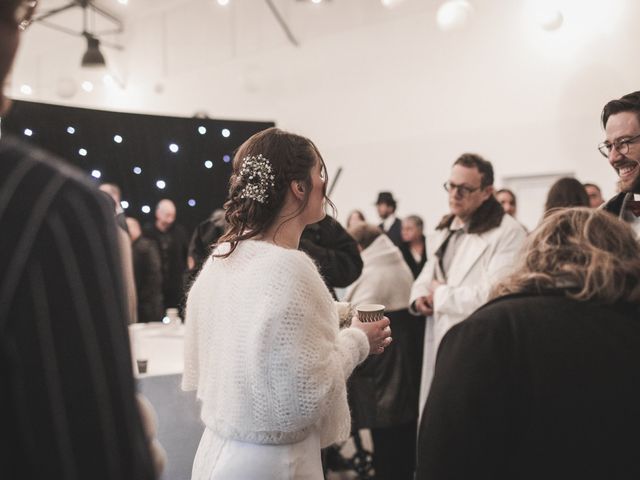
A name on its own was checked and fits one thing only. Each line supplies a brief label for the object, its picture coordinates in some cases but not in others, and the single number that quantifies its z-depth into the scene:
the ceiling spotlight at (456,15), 6.67
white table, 2.65
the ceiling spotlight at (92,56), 7.47
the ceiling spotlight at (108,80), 11.99
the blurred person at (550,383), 1.08
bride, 1.38
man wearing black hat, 6.85
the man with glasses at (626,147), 1.90
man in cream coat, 2.93
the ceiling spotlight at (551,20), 6.75
